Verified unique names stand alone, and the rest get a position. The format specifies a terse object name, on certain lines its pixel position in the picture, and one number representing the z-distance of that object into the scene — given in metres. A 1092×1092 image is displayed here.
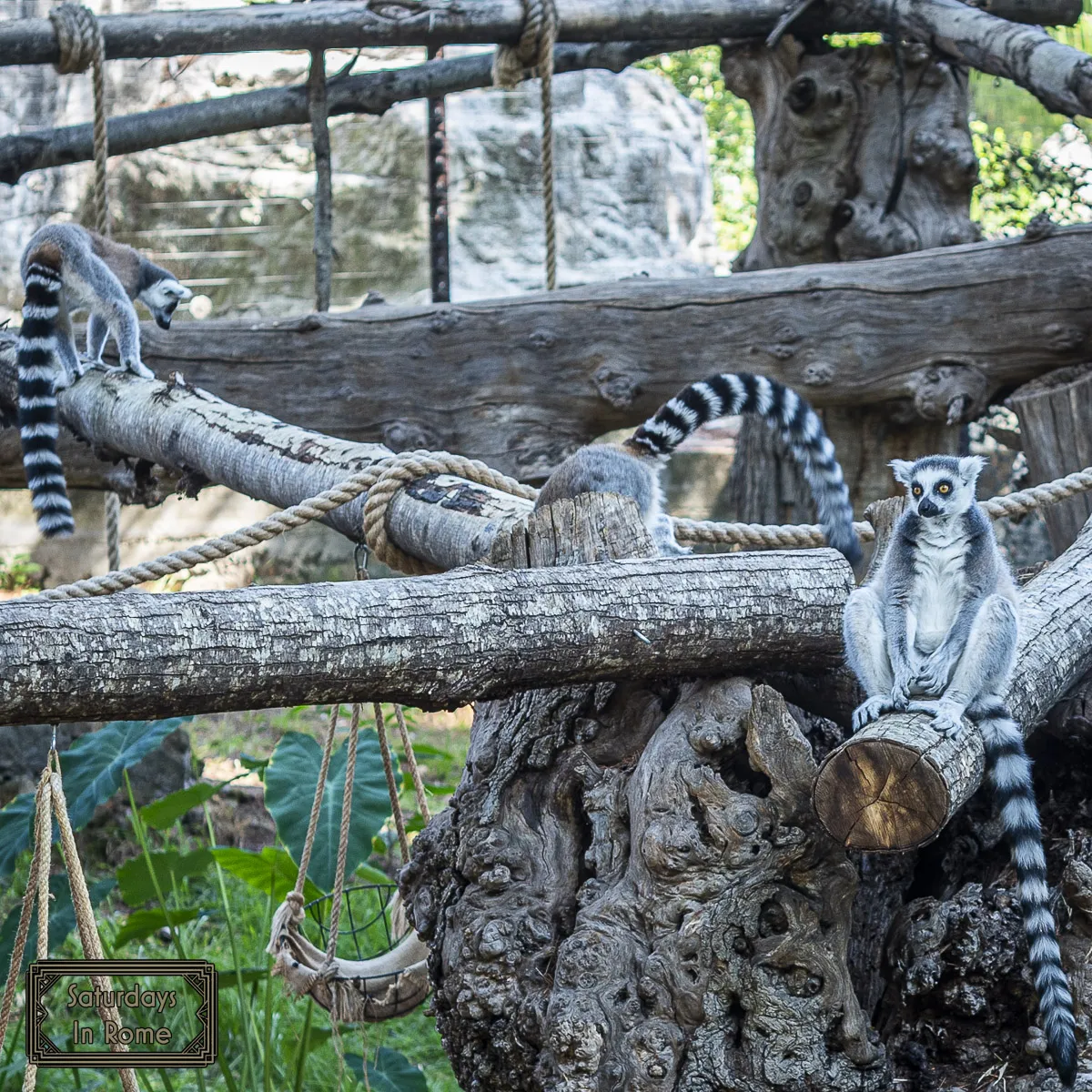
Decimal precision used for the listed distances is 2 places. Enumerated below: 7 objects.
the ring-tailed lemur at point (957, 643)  4.02
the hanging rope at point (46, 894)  4.18
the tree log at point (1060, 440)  8.09
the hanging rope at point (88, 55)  8.59
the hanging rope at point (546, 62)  9.24
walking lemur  8.35
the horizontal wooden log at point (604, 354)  9.08
